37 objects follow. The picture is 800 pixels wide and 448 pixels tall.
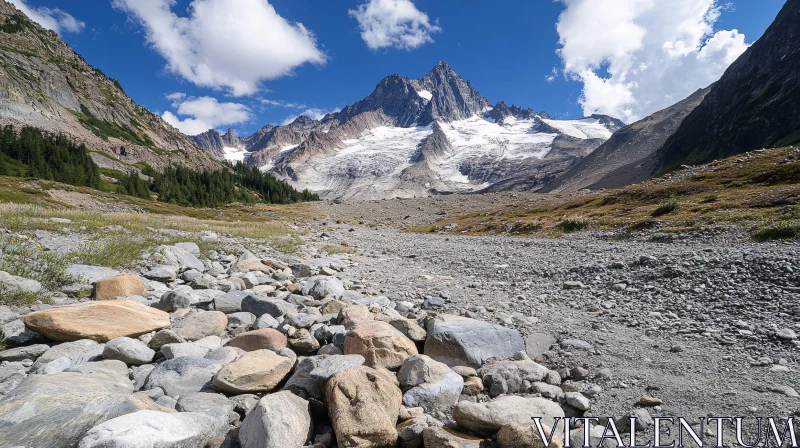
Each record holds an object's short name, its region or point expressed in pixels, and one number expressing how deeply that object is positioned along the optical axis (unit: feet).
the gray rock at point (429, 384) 14.47
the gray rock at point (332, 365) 14.29
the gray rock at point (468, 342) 19.27
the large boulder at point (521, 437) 11.14
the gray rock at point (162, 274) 31.81
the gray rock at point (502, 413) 12.22
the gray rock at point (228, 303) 25.17
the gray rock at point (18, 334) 16.46
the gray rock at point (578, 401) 14.21
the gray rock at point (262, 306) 24.99
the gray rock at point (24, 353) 14.98
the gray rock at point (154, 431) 8.91
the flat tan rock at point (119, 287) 24.81
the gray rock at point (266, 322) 22.09
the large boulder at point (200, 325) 19.97
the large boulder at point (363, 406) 11.64
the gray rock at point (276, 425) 10.89
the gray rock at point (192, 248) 44.73
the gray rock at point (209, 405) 12.20
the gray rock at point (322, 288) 33.09
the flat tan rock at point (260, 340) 18.84
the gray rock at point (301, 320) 22.09
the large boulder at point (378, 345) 17.39
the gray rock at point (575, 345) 20.80
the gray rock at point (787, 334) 19.02
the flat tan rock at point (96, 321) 16.98
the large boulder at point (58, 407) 9.25
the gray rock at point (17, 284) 21.50
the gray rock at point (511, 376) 16.14
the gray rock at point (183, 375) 14.16
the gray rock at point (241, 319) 22.87
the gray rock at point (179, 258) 36.83
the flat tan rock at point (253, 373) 14.08
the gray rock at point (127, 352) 15.92
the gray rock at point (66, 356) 14.38
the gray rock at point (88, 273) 25.86
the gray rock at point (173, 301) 24.08
